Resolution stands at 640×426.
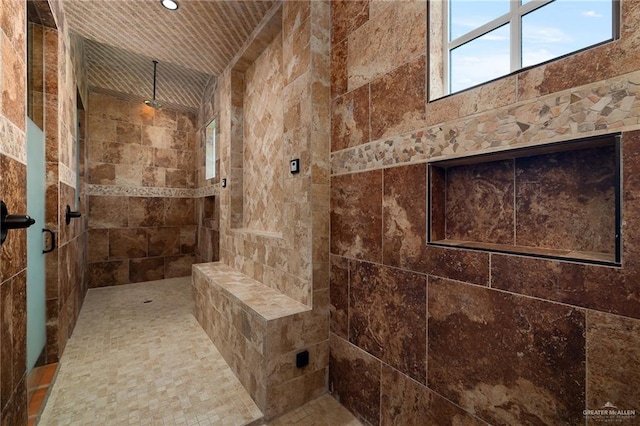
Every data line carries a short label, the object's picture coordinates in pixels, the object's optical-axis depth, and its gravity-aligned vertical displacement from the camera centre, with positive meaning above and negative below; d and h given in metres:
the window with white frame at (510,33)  0.97 +0.73
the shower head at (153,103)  4.04 +1.61
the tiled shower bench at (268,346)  1.69 -0.92
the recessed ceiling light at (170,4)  2.17 +1.68
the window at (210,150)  4.49 +1.02
